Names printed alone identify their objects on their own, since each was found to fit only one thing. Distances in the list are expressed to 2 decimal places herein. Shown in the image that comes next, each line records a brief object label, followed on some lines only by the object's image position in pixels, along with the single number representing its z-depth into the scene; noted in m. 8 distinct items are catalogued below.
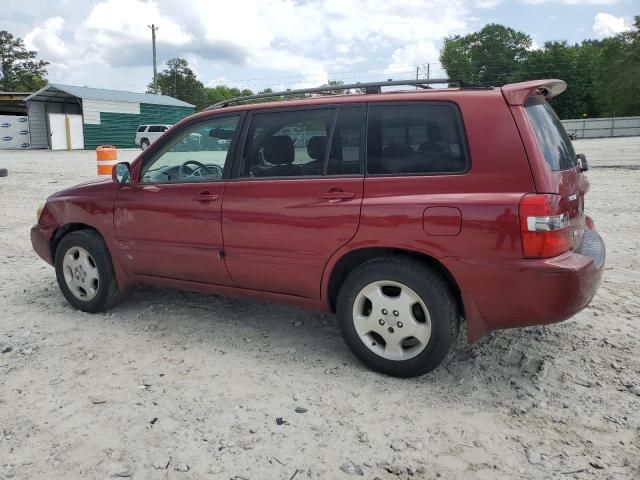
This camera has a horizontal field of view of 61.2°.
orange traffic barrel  15.01
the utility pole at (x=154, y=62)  53.38
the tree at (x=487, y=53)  84.25
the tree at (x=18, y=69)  64.62
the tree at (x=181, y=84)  85.88
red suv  2.97
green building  37.62
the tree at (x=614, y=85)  55.03
